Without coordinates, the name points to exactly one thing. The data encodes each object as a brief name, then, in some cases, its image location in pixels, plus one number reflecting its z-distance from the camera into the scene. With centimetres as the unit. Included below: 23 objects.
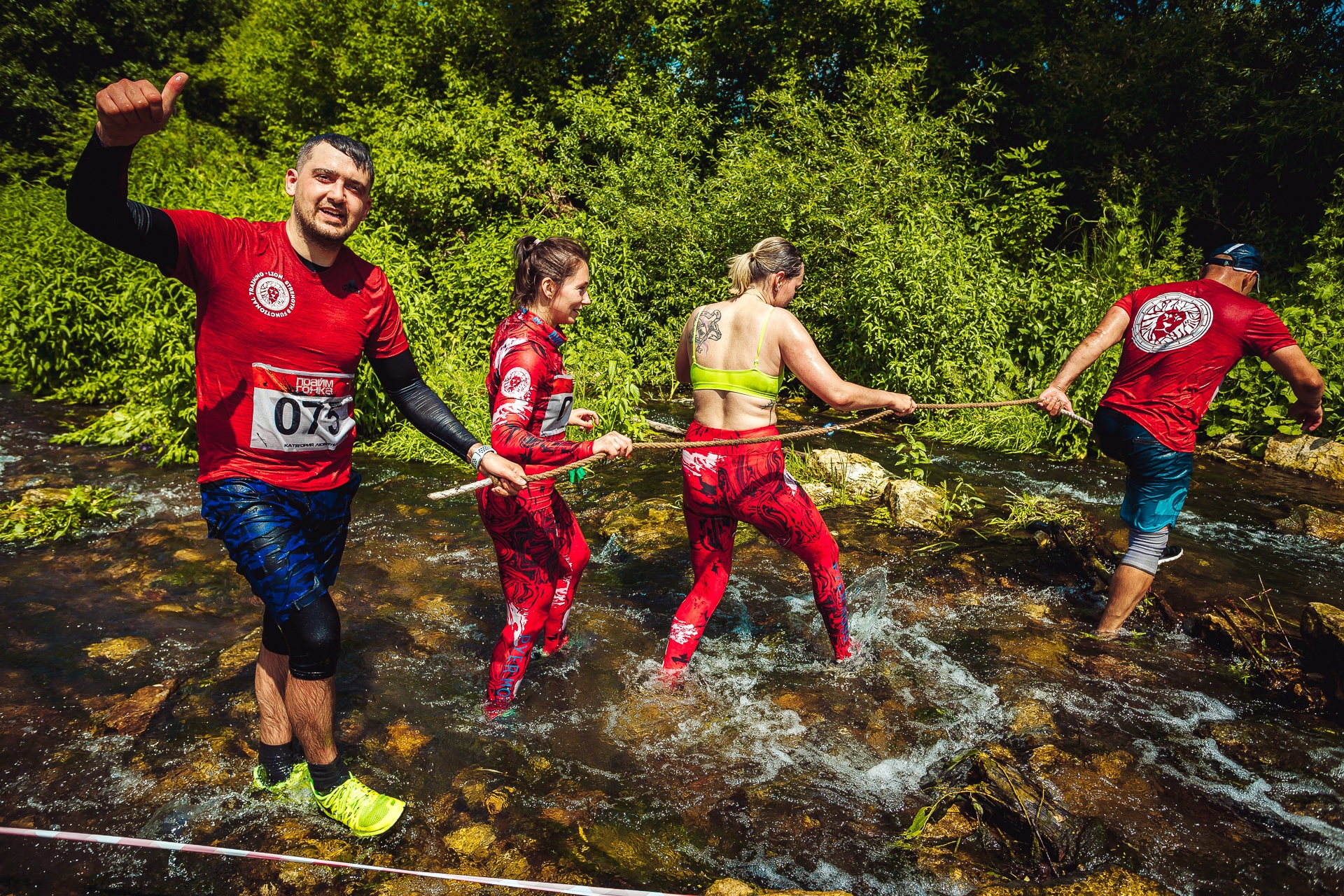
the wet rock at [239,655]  402
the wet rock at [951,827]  302
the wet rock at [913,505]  634
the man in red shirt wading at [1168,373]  414
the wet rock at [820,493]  685
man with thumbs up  245
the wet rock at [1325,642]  394
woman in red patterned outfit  312
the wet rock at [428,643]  437
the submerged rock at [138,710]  350
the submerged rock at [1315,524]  644
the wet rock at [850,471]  714
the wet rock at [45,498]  595
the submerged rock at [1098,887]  271
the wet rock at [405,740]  344
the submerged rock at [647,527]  609
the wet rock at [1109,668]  422
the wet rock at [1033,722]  369
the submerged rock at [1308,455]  782
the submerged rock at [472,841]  282
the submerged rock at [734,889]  266
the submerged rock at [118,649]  410
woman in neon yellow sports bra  351
